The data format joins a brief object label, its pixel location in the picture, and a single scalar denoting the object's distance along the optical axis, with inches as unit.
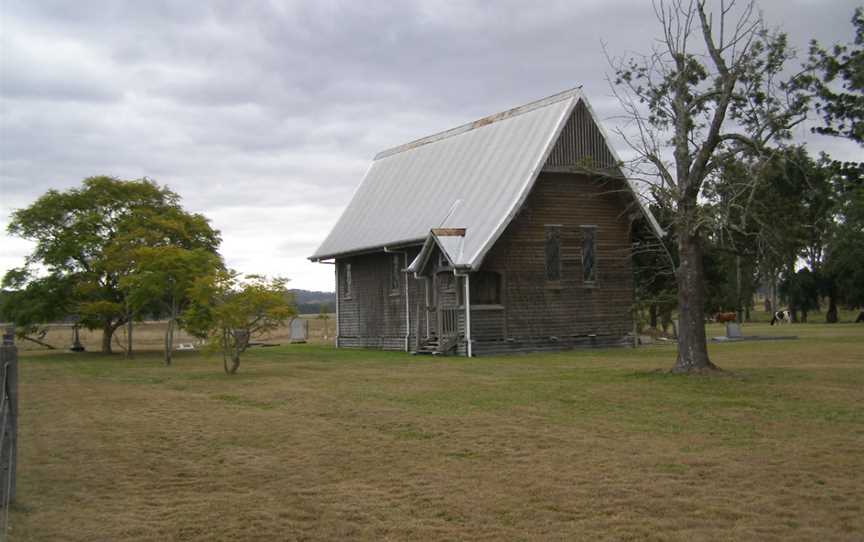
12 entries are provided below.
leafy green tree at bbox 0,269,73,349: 1408.7
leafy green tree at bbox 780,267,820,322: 2532.0
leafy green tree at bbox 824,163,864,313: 2176.4
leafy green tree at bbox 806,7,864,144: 977.5
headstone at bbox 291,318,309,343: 1867.6
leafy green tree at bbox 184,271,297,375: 932.6
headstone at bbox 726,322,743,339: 1439.5
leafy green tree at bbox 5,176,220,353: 1389.0
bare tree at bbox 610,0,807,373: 737.0
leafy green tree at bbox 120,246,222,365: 1176.2
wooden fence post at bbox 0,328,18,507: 317.4
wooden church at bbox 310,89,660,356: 1121.4
